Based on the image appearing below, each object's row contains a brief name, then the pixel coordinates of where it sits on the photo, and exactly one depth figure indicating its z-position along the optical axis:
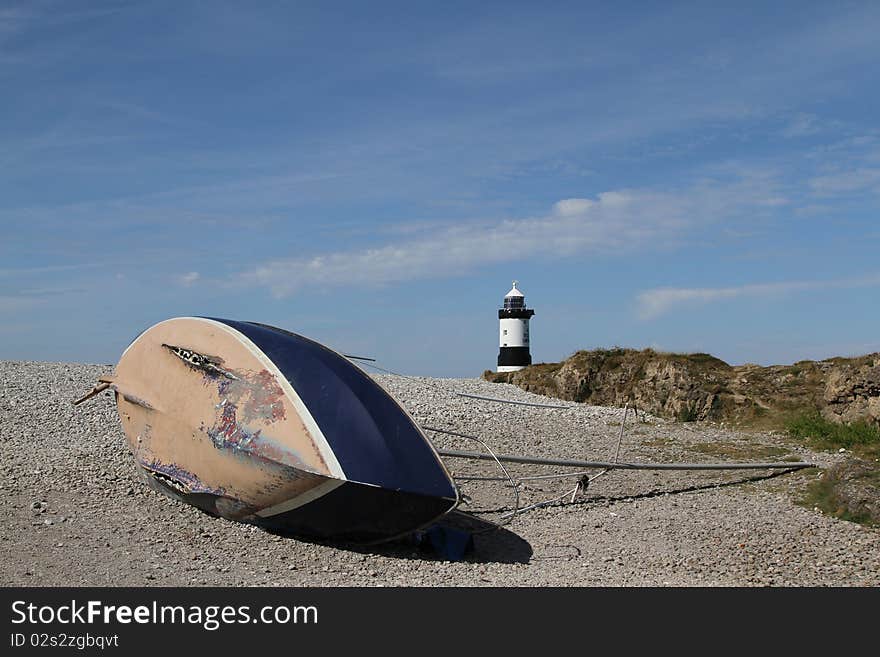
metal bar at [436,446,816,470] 11.52
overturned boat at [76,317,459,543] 7.96
